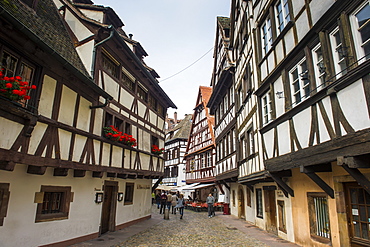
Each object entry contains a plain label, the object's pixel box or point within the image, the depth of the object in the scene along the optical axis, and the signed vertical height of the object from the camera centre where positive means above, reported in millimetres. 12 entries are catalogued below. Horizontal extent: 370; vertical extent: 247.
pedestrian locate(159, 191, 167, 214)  21188 -717
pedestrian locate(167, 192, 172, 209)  20422 -601
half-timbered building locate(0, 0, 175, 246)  5805 +1703
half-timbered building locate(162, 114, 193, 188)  35125 +4990
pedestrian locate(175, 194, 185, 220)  16972 -753
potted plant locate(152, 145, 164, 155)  14742 +2203
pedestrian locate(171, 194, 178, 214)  19719 -723
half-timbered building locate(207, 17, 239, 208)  16281 +5727
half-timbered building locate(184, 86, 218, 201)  23953 +3976
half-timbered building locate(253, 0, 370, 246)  4773 +1764
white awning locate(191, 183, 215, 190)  23312 +486
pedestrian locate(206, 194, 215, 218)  18172 -874
